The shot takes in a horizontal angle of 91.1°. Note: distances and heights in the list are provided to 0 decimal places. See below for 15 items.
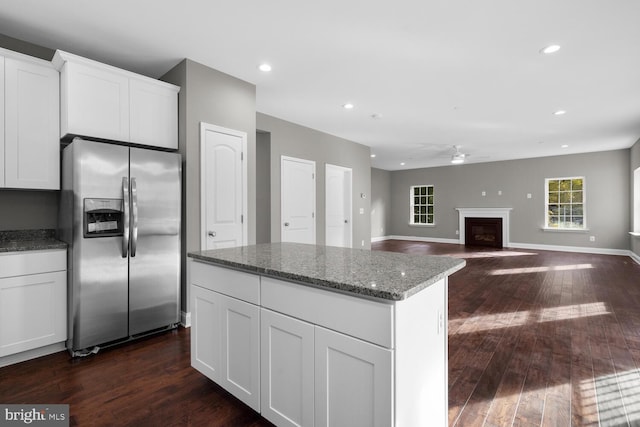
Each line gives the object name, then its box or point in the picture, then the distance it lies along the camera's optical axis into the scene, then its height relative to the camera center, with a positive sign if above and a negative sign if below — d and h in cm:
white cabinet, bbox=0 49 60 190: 241 +73
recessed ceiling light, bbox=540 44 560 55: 284 +152
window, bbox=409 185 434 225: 1088 +30
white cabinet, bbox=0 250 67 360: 226 -65
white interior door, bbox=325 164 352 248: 621 +18
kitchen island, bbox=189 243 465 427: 115 -53
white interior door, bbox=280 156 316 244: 522 +25
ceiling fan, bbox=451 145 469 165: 739 +135
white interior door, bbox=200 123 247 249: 323 +28
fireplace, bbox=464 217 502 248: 937 -56
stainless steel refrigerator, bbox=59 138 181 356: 243 -21
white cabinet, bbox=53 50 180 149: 255 +97
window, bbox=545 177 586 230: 829 +28
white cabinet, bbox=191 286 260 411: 162 -73
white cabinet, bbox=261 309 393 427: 116 -68
